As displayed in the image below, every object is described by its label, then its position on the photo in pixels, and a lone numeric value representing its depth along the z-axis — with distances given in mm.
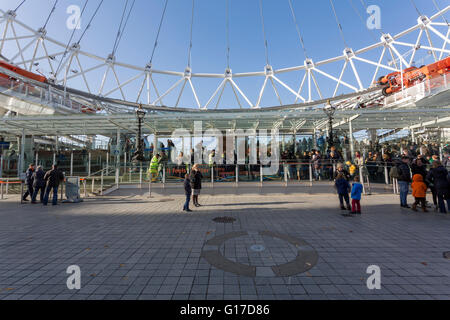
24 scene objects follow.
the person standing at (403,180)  8266
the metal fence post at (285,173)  12270
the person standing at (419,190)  7621
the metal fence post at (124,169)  12539
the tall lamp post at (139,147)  11220
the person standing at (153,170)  12320
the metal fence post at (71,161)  18891
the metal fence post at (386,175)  12320
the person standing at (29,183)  10422
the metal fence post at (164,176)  12430
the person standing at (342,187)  8008
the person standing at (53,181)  9781
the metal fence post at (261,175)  12352
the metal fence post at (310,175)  12227
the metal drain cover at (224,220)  6613
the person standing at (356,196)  7426
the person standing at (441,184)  7375
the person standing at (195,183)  9062
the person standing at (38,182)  10148
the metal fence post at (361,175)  12069
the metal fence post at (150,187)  11822
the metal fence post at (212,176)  12320
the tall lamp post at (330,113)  12617
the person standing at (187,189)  8080
